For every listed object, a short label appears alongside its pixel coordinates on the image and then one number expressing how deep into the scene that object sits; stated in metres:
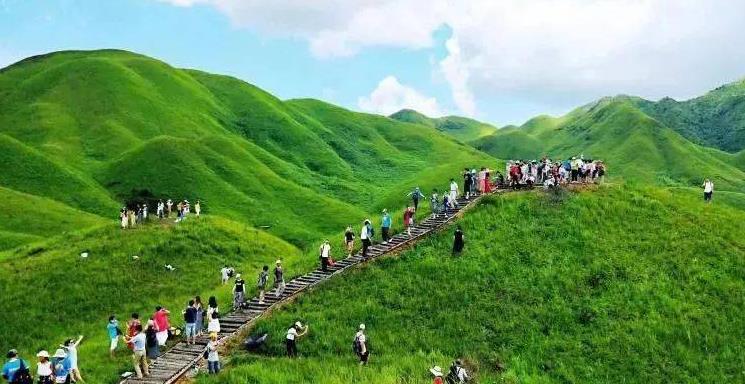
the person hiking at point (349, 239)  35.58
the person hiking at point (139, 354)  24.20
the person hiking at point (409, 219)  38.97
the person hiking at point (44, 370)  21.77
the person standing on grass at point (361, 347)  26.11
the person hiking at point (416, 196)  40.72
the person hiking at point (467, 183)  43.56
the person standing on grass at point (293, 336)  26.86
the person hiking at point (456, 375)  24.48
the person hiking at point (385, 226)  37.50
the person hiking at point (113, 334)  28.17
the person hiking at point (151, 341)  26.56
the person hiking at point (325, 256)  34.32
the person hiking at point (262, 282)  31.86
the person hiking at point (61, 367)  23.47
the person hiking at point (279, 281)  31.79
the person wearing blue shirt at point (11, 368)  21.84
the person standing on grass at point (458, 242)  35.62
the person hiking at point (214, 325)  26.98
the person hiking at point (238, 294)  31.27
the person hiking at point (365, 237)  35.12
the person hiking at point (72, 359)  23.95
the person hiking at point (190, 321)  27.92
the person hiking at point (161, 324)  28.12
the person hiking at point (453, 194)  41.09
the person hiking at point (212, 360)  24.73
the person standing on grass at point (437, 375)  22.71
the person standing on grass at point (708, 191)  47.19
